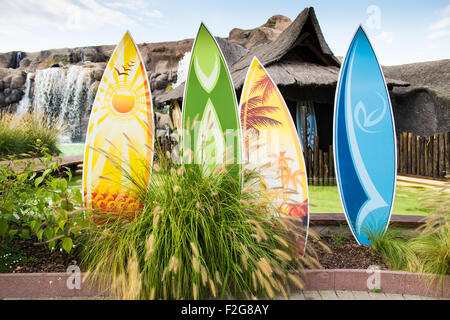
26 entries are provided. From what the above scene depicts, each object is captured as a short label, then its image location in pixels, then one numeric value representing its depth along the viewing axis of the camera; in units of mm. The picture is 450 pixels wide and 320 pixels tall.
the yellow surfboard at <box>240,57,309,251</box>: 2668
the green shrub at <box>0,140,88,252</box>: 2301
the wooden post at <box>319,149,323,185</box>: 6738
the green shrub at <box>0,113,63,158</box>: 7869
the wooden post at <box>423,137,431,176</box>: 7344
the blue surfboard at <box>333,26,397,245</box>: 2840
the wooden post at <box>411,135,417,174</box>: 7660
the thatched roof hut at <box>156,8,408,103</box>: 7461
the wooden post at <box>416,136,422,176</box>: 7574
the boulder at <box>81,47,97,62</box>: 20906
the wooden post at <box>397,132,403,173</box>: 8008
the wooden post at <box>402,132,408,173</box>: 7887
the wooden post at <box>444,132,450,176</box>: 6953
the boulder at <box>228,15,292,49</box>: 20625
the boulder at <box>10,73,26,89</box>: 16375
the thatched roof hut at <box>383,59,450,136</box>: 9328
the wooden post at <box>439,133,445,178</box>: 7004
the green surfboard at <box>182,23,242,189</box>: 2629
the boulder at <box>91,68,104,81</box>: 14970
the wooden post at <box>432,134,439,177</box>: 7133
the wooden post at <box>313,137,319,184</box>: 6746
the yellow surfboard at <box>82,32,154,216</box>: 2826
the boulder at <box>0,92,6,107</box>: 16188
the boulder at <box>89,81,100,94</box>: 14760
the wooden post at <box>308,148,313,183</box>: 6780
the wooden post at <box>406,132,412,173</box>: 7781
